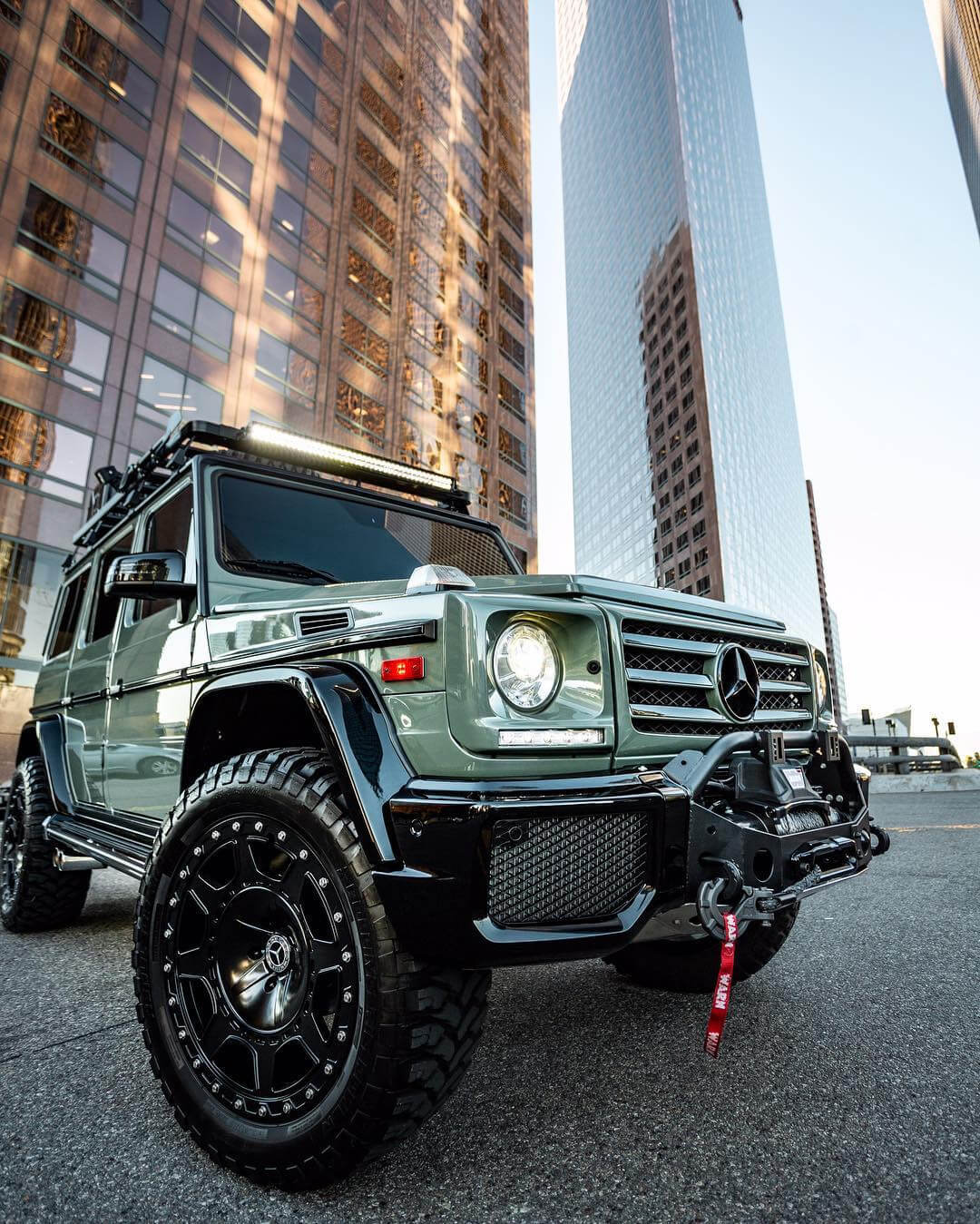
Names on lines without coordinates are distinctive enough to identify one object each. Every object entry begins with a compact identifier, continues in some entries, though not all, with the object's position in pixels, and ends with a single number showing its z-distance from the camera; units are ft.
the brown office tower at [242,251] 58.13
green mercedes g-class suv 4.93
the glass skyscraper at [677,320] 314.96
